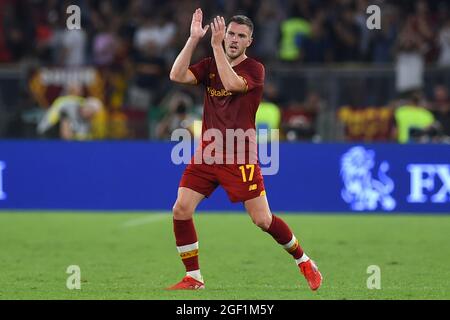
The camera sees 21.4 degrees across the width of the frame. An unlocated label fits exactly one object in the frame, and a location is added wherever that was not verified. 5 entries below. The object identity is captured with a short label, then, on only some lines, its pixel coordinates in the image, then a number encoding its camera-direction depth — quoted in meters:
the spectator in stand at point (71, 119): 19.55
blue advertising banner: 17.34
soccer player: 9.55
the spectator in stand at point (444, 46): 21.41
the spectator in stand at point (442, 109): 19.44
